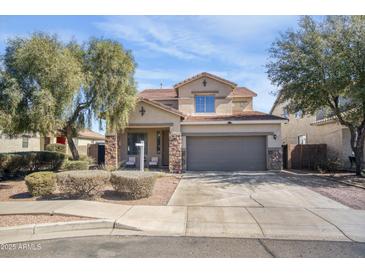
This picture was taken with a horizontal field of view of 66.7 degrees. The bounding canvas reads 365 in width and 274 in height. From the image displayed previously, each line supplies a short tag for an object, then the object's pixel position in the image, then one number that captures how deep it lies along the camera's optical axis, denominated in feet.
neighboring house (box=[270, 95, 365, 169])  62.23
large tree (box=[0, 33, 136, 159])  37.01
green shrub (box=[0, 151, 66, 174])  44.57
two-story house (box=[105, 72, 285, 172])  57.36
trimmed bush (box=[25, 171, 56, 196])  29.96
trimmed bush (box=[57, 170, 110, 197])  28.37
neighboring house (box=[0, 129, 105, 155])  78.54
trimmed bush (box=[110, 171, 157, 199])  28.99
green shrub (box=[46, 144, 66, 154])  86.84
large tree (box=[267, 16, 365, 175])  42.06
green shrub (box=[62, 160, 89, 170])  49.01
